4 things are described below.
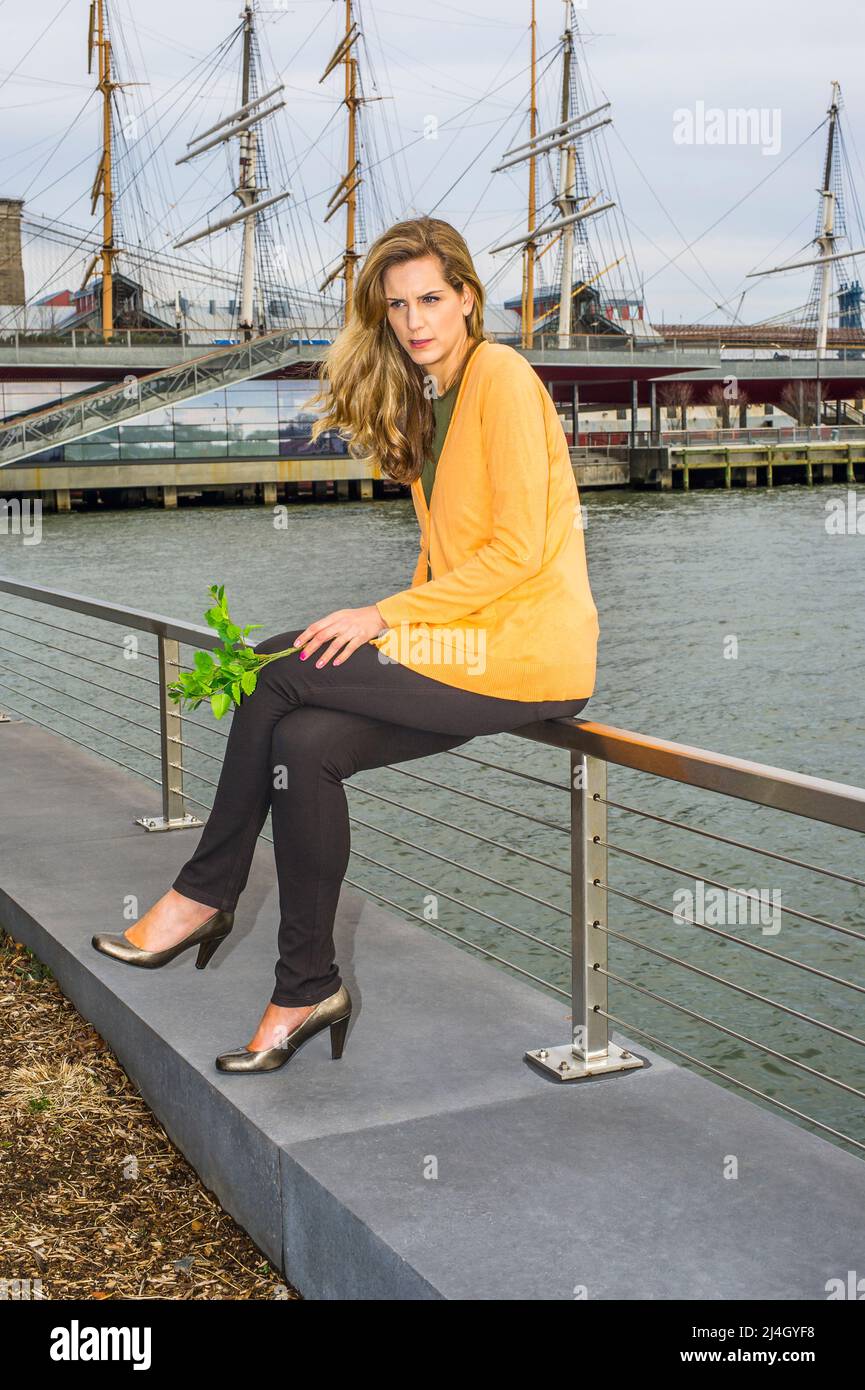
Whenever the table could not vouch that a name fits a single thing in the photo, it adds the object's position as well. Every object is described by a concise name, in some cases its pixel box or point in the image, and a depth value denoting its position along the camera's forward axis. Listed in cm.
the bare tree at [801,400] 6650
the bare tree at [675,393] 7181
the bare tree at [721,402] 7019
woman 258
